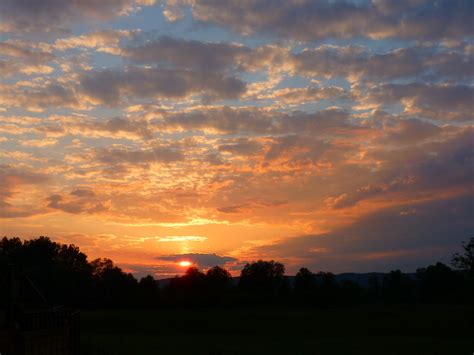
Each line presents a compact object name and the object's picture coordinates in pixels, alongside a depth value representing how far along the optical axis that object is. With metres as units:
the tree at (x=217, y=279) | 141.00
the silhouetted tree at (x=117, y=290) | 148.88
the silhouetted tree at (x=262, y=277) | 189.00
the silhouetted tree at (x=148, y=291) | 150.41
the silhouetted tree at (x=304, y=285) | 142.75
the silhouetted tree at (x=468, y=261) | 80.49
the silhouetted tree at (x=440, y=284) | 188.38
